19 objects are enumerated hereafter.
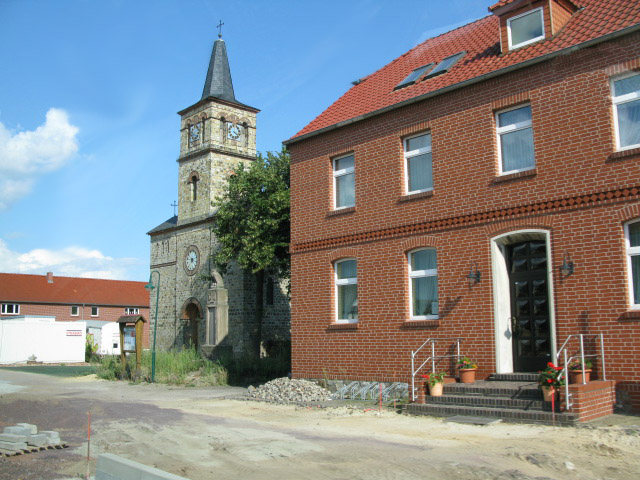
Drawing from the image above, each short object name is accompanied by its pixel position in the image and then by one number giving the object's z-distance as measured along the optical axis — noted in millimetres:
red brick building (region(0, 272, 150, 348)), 53656
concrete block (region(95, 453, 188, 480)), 5428
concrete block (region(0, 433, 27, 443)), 8797
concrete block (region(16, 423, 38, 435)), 9266
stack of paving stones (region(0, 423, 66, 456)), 8695
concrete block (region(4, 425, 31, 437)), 9116
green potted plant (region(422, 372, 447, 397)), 12180
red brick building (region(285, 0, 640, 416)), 11266
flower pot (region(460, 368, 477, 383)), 12469
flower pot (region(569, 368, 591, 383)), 10617
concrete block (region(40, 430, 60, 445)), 9091
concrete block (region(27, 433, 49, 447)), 8906
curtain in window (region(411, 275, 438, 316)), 13992
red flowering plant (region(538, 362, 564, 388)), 10180
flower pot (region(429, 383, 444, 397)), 12172
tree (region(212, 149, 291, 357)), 24531
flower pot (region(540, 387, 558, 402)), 10195
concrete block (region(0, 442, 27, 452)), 8680
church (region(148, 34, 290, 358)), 30672
